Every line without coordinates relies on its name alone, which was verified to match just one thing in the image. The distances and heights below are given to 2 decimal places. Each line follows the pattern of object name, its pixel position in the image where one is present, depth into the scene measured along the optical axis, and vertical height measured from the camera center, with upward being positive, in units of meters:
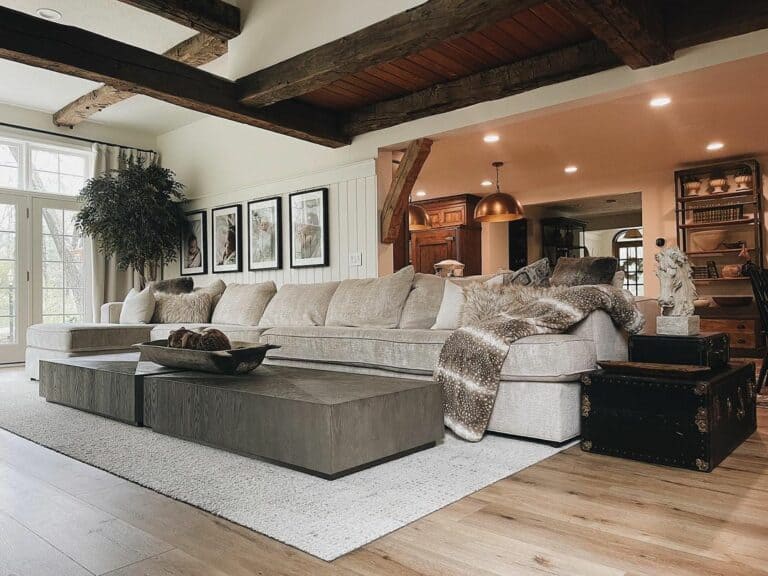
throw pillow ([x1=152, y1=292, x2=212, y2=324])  5.50 -0.15
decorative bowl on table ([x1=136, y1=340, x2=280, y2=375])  2.79 -0.33
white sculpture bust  2.63 -0.05
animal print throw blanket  2.73 -0.24
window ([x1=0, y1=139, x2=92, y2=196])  6.56 +1.52
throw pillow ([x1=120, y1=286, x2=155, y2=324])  5.47 -0.14
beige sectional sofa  2.65 -0.31
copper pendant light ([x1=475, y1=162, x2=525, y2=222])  6.79 +0.94
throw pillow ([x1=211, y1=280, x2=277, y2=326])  5.14 -0.11
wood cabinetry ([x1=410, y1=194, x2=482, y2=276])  9.27 +0.85
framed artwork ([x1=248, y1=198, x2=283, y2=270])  6.09 +0.62
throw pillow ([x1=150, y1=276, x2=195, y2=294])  5.86 +0.08
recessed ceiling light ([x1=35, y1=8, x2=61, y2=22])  4.47 +2.22
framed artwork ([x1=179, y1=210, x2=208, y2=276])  6.98 +0.58
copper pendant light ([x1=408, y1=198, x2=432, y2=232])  7.59 +0.94
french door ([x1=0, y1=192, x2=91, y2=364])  6.46 +0.32
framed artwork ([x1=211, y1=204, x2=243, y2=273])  6.53 +0.62
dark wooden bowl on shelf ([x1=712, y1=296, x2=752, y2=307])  6.90 -0.20
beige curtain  6.98 +0.29
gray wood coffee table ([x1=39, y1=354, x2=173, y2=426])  3.02 -0.52
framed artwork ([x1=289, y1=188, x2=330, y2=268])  5.61 +0.63
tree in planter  6.51 +0.92
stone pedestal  2.59 -0.18
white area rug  1.72 -0.70
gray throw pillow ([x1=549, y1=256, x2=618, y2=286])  3.21 +0.08
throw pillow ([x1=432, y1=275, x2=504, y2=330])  3.53 -0.10
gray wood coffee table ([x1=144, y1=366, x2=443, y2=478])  2.14 -0.51
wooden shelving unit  6.84 +0.65
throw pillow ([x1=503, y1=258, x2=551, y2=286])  3.29 +0.07
